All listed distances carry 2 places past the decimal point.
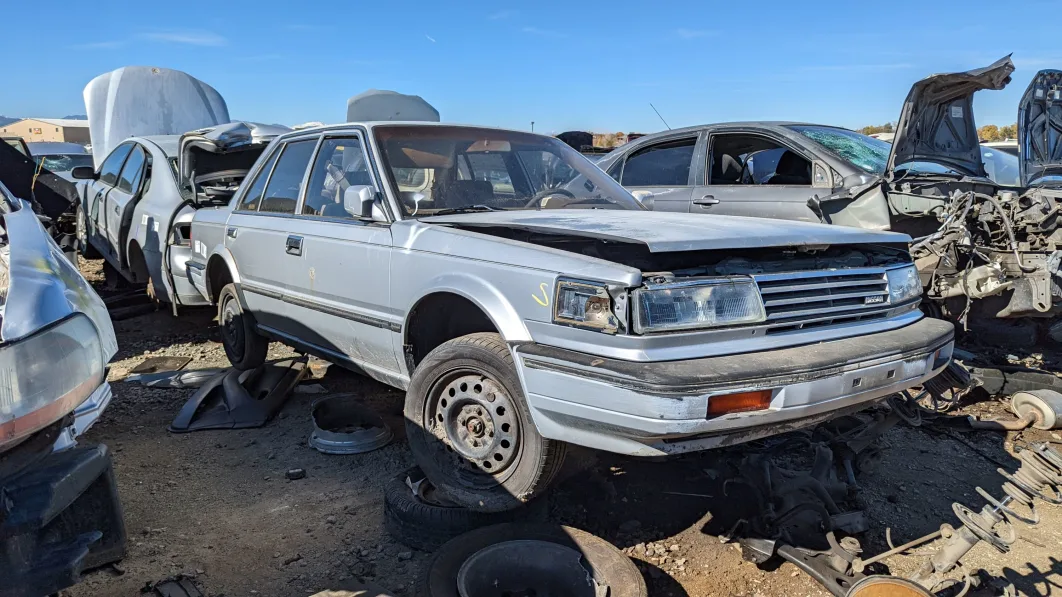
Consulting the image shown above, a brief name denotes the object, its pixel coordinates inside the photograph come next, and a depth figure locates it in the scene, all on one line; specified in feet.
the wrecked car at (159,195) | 18.43
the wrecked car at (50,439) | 5.68
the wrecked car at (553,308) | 7.51
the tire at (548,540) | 7.75
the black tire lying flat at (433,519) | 9.24
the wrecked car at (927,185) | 16.07
